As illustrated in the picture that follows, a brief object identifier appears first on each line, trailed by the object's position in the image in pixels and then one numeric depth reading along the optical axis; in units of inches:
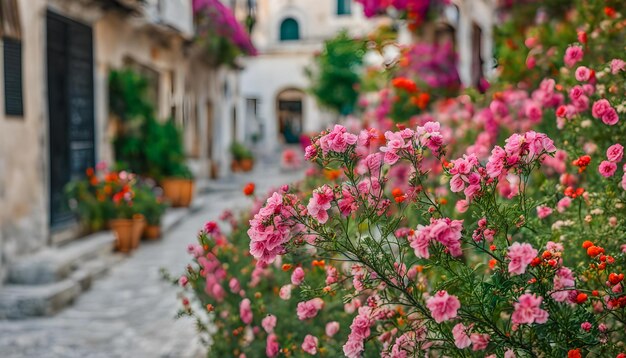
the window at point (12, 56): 296.7
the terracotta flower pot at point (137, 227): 402.0
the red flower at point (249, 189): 157.3
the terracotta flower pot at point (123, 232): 397.1
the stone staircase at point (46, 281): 271.4
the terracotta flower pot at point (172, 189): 544.1
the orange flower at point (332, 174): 208.1
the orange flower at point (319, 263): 136.9
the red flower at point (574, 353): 90.9
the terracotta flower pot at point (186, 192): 553.9
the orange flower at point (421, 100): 312.6
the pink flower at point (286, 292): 127.4
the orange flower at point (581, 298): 93.8
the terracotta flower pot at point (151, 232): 440.5
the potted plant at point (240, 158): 975.6
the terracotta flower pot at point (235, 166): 966.4
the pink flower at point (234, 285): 159.9
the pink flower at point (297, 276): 121.6
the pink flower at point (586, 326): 93.9
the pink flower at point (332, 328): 132.3
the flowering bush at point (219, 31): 650.5
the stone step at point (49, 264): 287.9
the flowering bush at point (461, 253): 92.2
